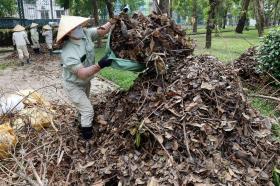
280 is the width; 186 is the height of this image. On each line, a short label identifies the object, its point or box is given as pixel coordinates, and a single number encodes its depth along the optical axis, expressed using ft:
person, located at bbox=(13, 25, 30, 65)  44.09
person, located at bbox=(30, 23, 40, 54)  55.83
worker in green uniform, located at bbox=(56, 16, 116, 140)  13.62
